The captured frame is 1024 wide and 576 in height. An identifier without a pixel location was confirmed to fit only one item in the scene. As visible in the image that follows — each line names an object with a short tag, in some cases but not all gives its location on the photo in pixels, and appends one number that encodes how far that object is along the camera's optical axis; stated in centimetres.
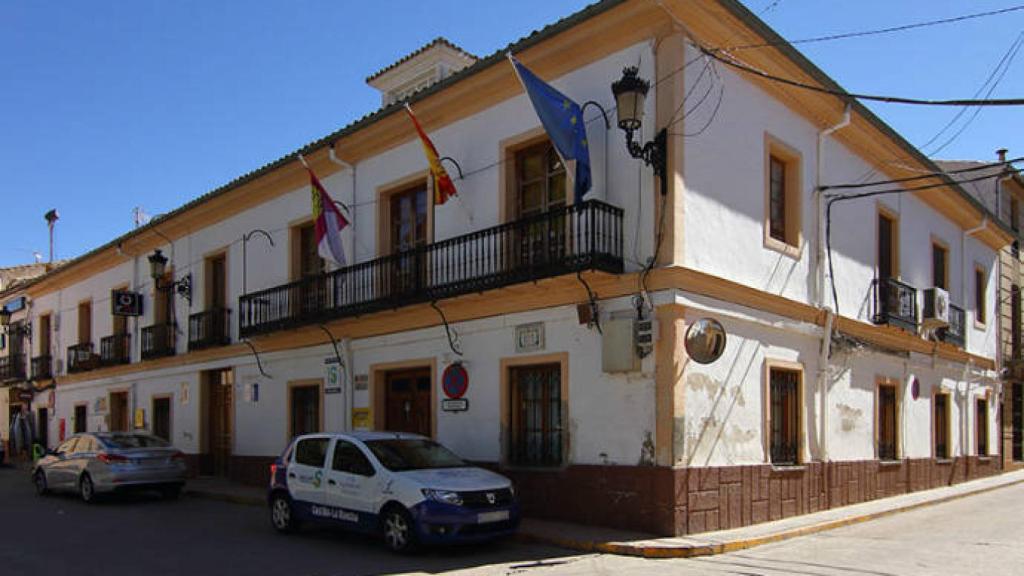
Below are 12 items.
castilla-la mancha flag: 1497
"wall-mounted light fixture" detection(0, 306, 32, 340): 3053
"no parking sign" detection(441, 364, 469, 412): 1316
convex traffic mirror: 1075
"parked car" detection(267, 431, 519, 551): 943
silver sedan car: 1555
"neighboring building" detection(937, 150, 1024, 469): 2294
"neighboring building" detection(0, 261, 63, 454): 2922
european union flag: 1065
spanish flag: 1258
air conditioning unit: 1702
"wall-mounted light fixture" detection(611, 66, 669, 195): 1032
